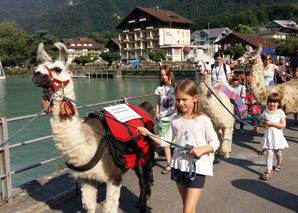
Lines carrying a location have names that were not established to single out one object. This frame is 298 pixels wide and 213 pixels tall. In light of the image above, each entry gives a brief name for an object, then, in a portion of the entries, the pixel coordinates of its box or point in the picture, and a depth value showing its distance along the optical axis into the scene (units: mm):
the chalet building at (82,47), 116688
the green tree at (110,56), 75094
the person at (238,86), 7117
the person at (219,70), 6512
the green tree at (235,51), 50156
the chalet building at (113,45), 85812
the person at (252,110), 7815
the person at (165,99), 4860
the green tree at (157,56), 65375
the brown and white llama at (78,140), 2920
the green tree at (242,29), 89188
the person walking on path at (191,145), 2797
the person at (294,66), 7996
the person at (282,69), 9286
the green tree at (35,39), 78069
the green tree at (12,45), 89938
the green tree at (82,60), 80312
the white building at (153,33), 73375
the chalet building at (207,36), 91650
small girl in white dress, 4816
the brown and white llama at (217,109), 5016
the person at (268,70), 7152
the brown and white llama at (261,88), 6449
